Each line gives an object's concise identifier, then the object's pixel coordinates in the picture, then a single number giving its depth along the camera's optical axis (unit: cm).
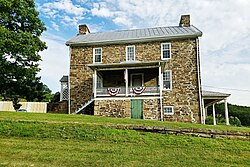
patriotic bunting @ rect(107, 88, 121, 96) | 1672
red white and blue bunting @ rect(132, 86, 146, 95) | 1645
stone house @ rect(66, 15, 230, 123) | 1647
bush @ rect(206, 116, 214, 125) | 2289
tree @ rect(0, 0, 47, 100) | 1795
